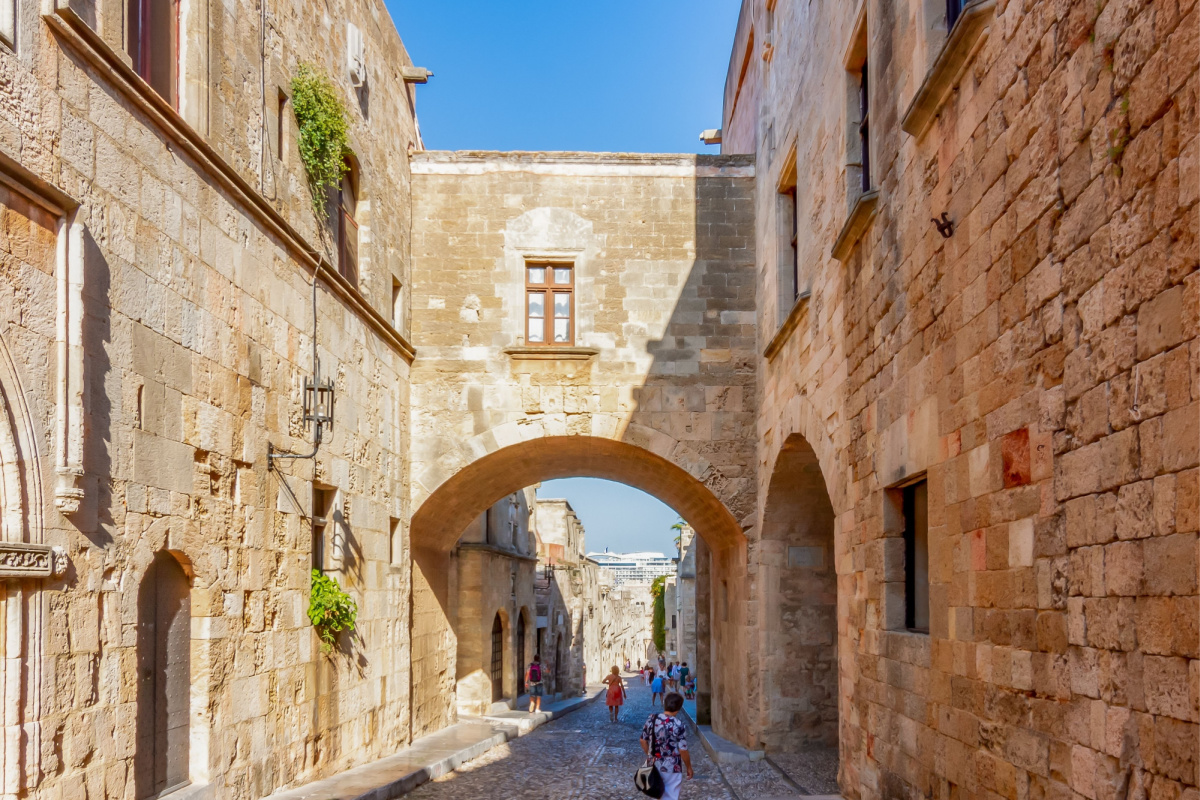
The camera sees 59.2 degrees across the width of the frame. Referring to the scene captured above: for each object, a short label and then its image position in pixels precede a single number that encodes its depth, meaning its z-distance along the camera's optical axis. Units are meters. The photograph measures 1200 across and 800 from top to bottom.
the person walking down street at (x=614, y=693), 18.31
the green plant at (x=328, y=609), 8.54
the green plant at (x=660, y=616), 40.84
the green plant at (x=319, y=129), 8.70
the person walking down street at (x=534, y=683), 18.89
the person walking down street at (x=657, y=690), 24.68
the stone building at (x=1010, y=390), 3.14
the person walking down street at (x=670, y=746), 6.29
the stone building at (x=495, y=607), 17.59
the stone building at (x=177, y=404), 4.84
